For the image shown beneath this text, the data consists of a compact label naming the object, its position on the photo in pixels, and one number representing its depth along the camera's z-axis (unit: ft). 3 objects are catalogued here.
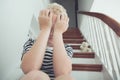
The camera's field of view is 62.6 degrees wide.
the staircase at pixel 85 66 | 3.41
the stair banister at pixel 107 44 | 2.60
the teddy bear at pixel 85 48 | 4.78
